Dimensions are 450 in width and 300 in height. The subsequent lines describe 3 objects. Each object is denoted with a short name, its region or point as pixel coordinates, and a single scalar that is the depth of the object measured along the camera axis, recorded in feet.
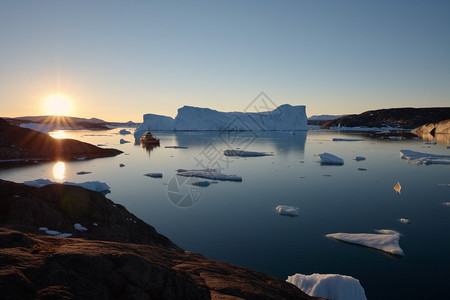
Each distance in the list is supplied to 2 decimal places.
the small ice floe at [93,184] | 59.32
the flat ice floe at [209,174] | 73.56
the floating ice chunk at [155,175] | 80.33
